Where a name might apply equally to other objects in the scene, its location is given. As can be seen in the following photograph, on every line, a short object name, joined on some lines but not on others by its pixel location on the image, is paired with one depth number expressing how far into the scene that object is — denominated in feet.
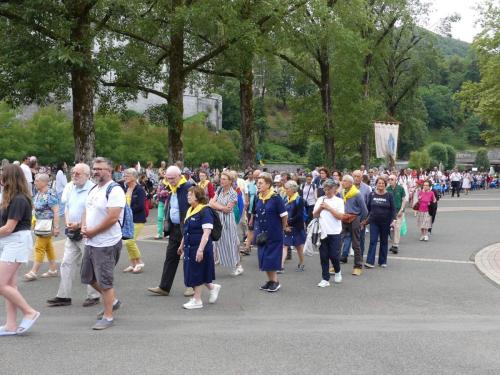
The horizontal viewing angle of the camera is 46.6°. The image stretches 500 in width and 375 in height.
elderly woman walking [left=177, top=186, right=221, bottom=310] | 23.27
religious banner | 83.05
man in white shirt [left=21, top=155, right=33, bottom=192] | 54.67
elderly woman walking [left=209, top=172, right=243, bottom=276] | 30.22
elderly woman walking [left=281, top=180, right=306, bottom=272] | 32.89
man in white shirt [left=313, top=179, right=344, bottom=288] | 28.27
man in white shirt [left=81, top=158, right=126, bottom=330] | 19.83
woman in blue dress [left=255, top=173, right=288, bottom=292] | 26.50
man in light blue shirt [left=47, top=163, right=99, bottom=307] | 22.66
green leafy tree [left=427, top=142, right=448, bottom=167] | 275.18
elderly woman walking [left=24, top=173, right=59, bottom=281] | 27.68
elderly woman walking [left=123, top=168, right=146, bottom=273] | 32.22
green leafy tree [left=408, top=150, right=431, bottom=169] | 209.97
